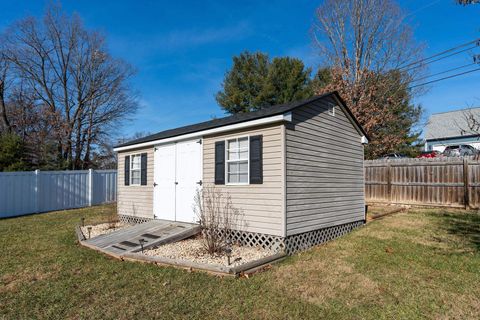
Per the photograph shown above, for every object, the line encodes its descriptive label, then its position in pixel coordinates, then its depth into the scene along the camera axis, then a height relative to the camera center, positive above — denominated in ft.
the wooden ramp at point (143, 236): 21.25 -5.41
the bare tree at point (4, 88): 62.07 +16.70
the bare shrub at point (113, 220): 30.10 -5.74
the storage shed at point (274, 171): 19.85 -0.23
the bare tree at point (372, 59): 56.24 +21.50
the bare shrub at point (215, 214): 19.94 -3.51
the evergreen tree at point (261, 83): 70.18 +20.74
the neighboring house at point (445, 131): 87.40 +11.64
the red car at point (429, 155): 66.06 +3.19
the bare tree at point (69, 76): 63.41 +20.91
